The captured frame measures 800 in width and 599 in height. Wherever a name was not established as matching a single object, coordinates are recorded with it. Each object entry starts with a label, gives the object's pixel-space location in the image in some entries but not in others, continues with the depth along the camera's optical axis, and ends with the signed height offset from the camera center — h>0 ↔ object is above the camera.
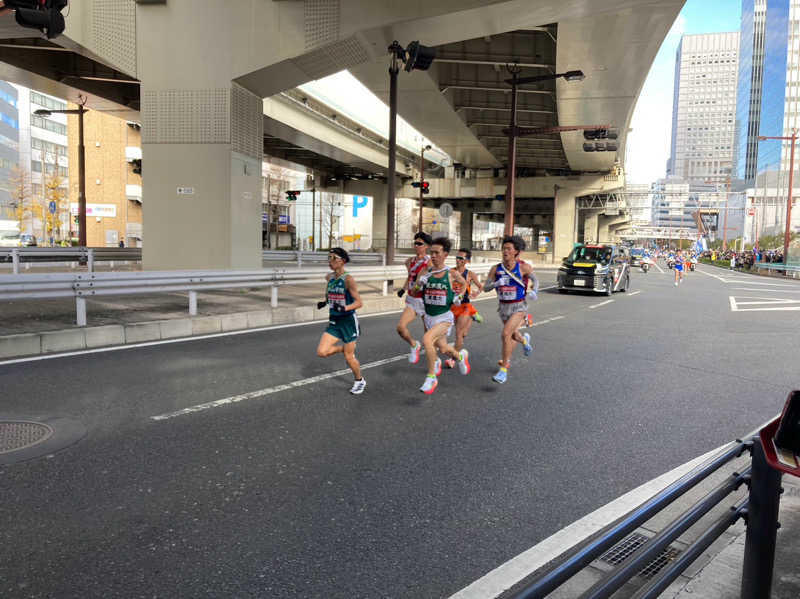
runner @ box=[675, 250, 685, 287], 29.42 -0.44
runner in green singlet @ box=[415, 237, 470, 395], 6.77 -0.51
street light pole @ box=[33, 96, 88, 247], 24.83 +3.06
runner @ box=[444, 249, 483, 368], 8.11 -0.78
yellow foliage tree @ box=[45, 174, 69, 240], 50.77 +4.72
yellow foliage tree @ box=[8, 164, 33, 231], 54.34 +5.66
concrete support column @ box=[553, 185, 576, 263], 52.41 +3.31
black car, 21.27 -0.41
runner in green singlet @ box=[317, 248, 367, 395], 6.46 -0.65
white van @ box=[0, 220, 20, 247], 47.61 +1.32
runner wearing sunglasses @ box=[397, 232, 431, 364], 7.49 -0.45
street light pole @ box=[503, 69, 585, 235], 21.34 +5.27
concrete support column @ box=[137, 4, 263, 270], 15.01 +2.56
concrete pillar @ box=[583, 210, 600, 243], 77.69 +4.22
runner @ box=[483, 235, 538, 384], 7.61 -0.36
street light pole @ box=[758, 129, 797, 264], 43.06 +2.06
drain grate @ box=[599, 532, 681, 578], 3.05 -1.60
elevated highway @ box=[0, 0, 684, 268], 14.13 +4.94
